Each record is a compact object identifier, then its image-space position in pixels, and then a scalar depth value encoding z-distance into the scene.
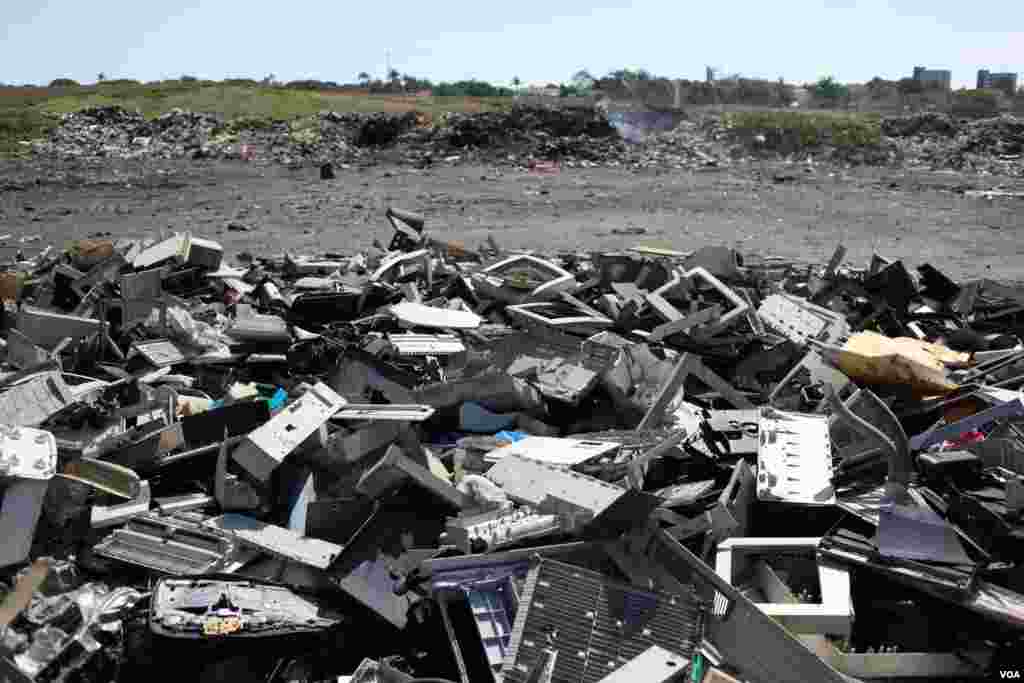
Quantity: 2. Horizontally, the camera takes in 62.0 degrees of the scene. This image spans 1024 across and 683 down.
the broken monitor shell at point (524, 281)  6.46
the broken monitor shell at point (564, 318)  5.81
